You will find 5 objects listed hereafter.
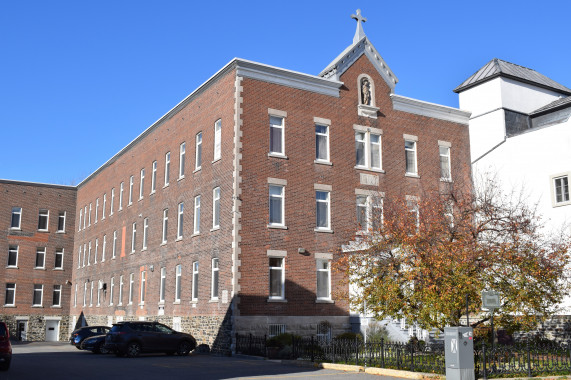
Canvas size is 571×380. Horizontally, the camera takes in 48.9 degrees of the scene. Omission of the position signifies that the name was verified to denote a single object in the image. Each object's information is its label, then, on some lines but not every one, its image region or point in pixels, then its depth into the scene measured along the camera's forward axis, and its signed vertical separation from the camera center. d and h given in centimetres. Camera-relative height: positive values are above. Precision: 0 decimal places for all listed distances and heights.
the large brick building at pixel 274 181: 3022 +690
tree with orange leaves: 1862 +126
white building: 3181 +995
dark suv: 2738 -123
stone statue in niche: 3544 +1225
